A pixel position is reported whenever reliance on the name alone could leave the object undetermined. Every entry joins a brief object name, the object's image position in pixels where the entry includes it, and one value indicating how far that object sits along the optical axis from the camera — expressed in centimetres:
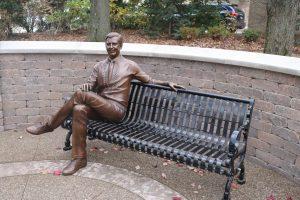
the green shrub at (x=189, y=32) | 1294
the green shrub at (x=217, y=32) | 1321
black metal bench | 402
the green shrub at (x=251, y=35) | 1335
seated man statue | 448
